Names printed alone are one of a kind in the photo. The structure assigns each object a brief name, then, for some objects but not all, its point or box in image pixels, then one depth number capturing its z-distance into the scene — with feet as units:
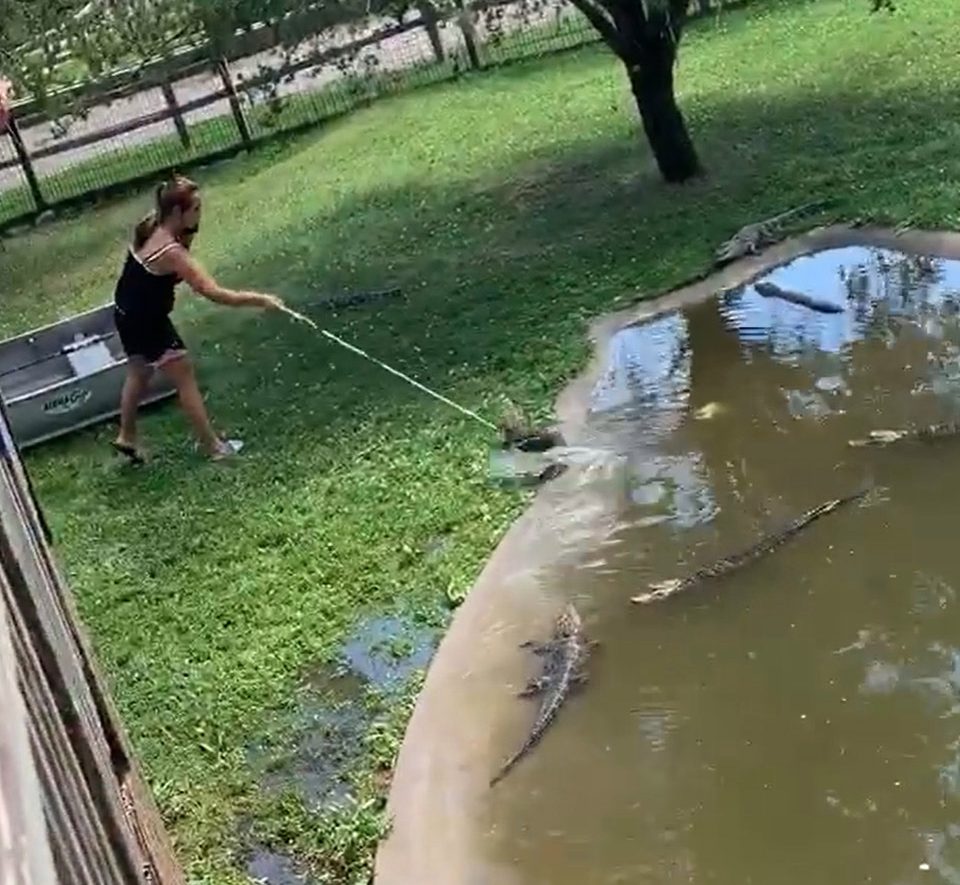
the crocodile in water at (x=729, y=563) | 19.78
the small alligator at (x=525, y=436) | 24.26
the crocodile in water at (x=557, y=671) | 17.62
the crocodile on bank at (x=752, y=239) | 29.86
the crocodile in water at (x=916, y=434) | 21.61
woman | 24.73
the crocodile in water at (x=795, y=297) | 27.17
